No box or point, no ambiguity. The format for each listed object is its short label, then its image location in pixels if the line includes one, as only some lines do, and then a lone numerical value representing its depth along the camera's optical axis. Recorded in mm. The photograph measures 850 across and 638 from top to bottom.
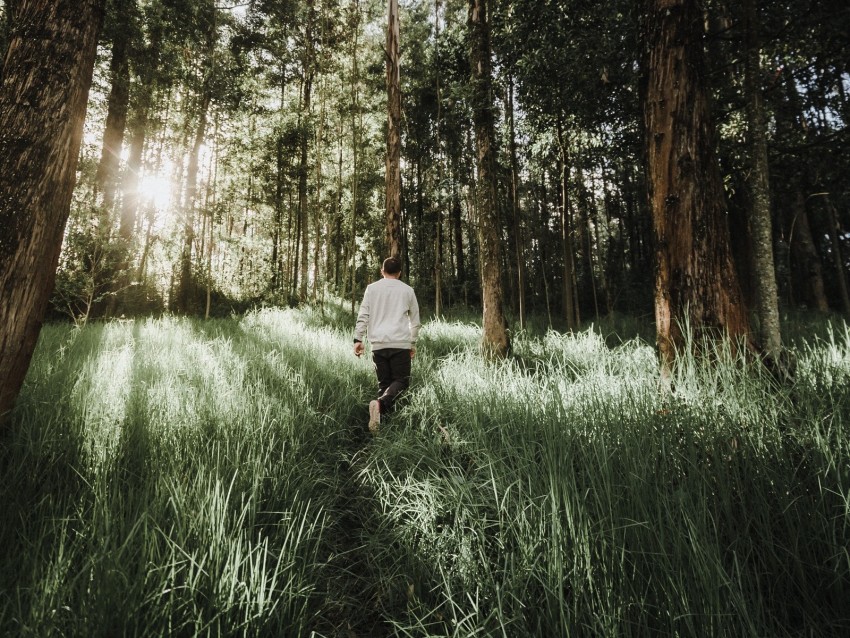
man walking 4504
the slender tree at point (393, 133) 8328
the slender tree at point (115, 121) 11469
